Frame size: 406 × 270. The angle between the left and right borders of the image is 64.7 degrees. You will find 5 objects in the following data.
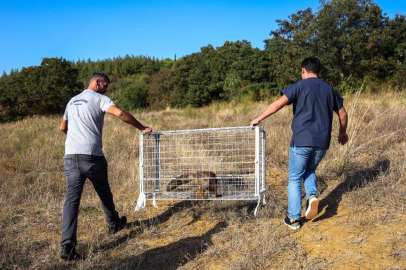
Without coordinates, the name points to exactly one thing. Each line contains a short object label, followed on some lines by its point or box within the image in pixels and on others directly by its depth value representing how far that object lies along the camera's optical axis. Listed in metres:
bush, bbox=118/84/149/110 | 47.41
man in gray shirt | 3.21
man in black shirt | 3.29
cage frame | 3.71
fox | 4.32
